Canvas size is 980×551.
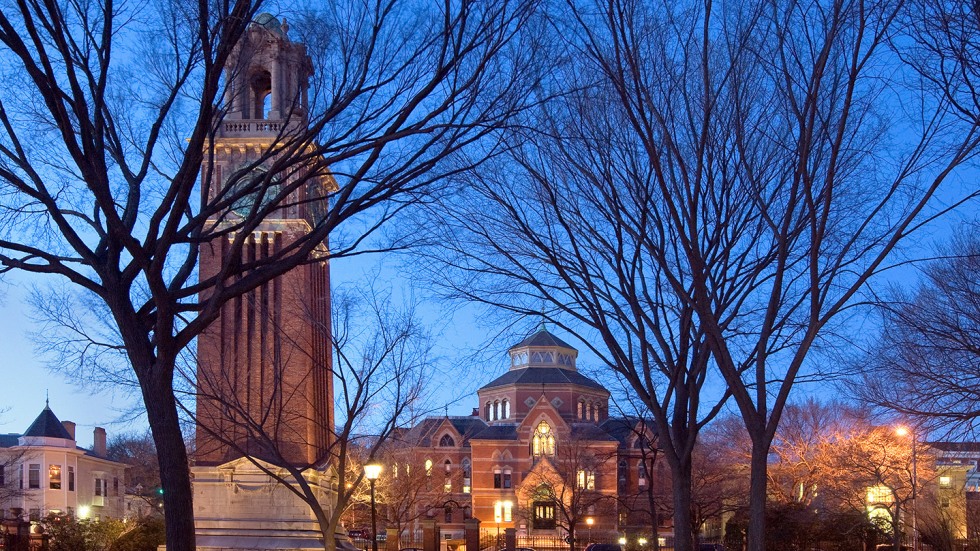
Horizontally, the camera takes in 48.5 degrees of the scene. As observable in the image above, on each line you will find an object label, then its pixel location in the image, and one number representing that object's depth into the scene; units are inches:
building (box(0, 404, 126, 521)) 2187.5
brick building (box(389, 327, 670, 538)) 2706.7
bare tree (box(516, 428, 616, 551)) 2605.8
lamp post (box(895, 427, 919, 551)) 1369.1
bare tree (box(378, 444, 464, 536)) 2101.4
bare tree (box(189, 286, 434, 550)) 1070.4
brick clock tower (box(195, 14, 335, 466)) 1612.9
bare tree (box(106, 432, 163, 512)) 2505.7
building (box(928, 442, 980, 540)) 1343.5
